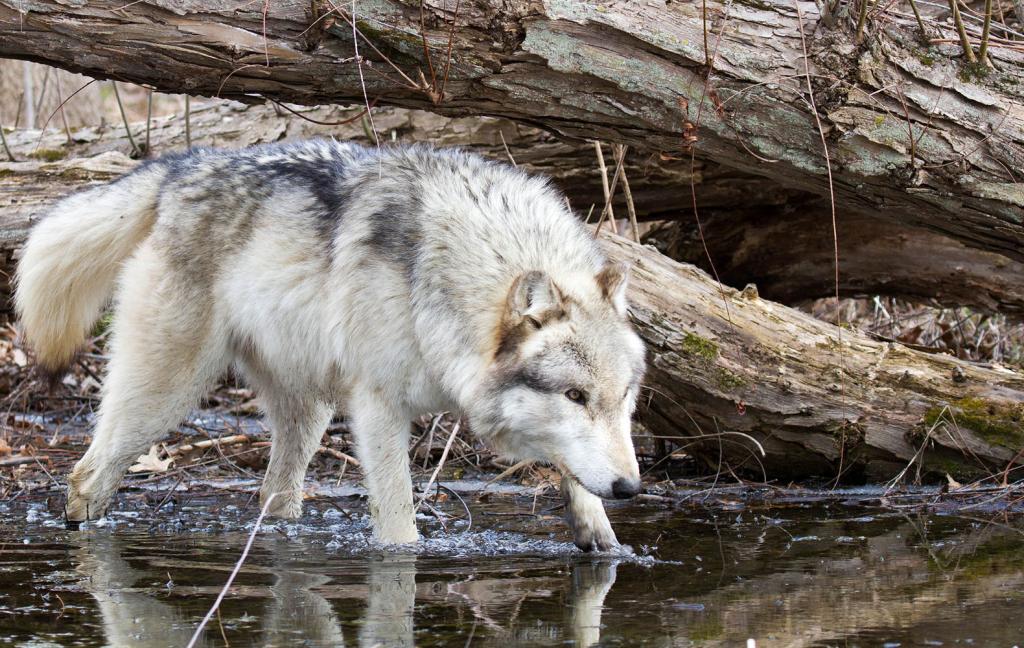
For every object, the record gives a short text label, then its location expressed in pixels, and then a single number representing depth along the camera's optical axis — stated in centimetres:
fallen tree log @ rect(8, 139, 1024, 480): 1219
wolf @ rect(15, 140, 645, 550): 984
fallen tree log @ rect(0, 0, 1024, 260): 1119
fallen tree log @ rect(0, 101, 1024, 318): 1489
